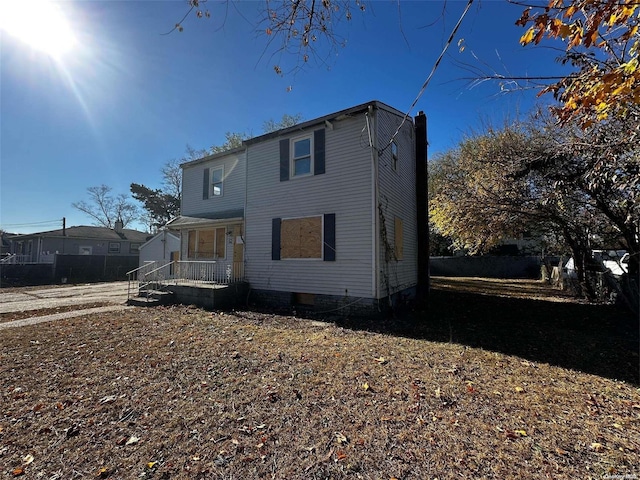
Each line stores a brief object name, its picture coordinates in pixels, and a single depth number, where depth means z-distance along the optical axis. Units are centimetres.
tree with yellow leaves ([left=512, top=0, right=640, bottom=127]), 280
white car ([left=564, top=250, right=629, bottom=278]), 978
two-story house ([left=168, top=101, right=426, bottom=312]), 825
